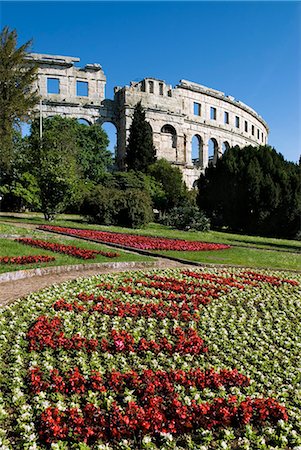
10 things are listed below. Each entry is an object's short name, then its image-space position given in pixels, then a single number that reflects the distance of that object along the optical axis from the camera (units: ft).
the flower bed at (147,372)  13.08
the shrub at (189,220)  104.27
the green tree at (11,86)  96.68
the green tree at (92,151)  155.84
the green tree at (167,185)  136.77
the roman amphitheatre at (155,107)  189.57
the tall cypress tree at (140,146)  166.30
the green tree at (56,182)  88.33
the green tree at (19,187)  116.16
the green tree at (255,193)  118.11
